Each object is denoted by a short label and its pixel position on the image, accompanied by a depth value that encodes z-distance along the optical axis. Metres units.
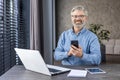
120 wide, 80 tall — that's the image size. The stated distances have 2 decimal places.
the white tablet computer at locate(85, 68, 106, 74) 1.77
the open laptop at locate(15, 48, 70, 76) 1.62
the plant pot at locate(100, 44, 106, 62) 2.51
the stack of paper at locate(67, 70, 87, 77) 1.67
